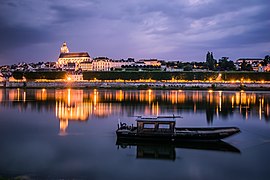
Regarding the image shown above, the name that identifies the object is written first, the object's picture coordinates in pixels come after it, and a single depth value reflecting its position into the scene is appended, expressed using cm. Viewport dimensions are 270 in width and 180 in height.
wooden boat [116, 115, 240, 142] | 1714
